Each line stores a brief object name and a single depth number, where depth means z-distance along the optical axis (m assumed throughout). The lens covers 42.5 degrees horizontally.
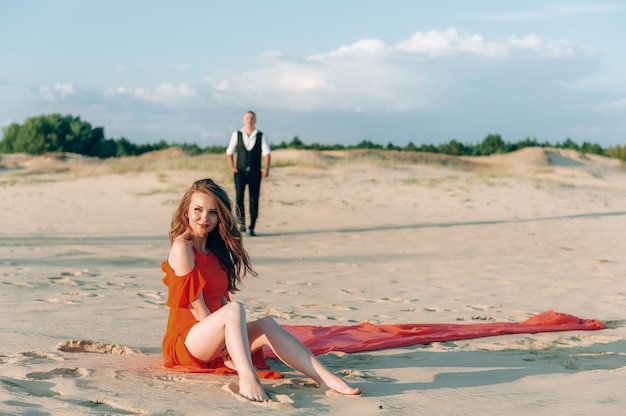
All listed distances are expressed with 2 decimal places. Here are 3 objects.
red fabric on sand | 5.48
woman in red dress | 4.21
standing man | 13.27
